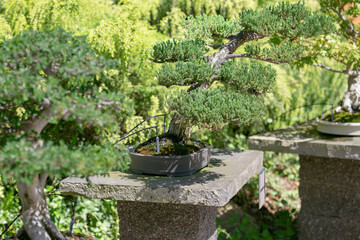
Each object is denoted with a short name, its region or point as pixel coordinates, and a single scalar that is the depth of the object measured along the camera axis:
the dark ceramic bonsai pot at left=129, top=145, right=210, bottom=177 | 1.57
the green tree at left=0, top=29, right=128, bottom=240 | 0.95
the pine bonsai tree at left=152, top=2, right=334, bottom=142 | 1.40
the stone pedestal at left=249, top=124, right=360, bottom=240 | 2.54
